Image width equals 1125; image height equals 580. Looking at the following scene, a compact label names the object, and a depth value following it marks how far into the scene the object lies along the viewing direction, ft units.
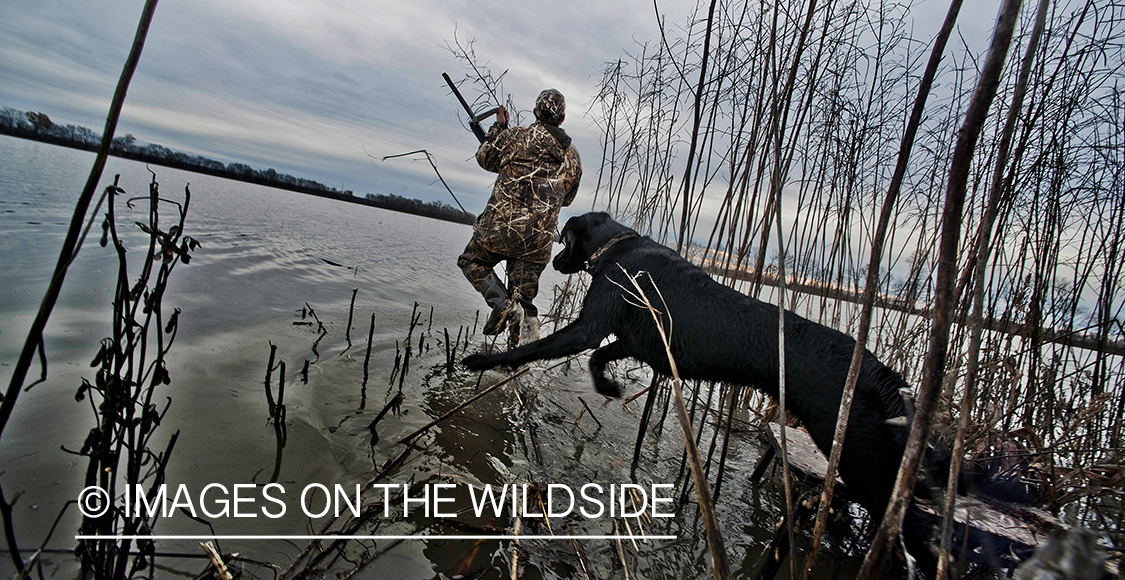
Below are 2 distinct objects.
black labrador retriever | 6.65
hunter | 13.47
